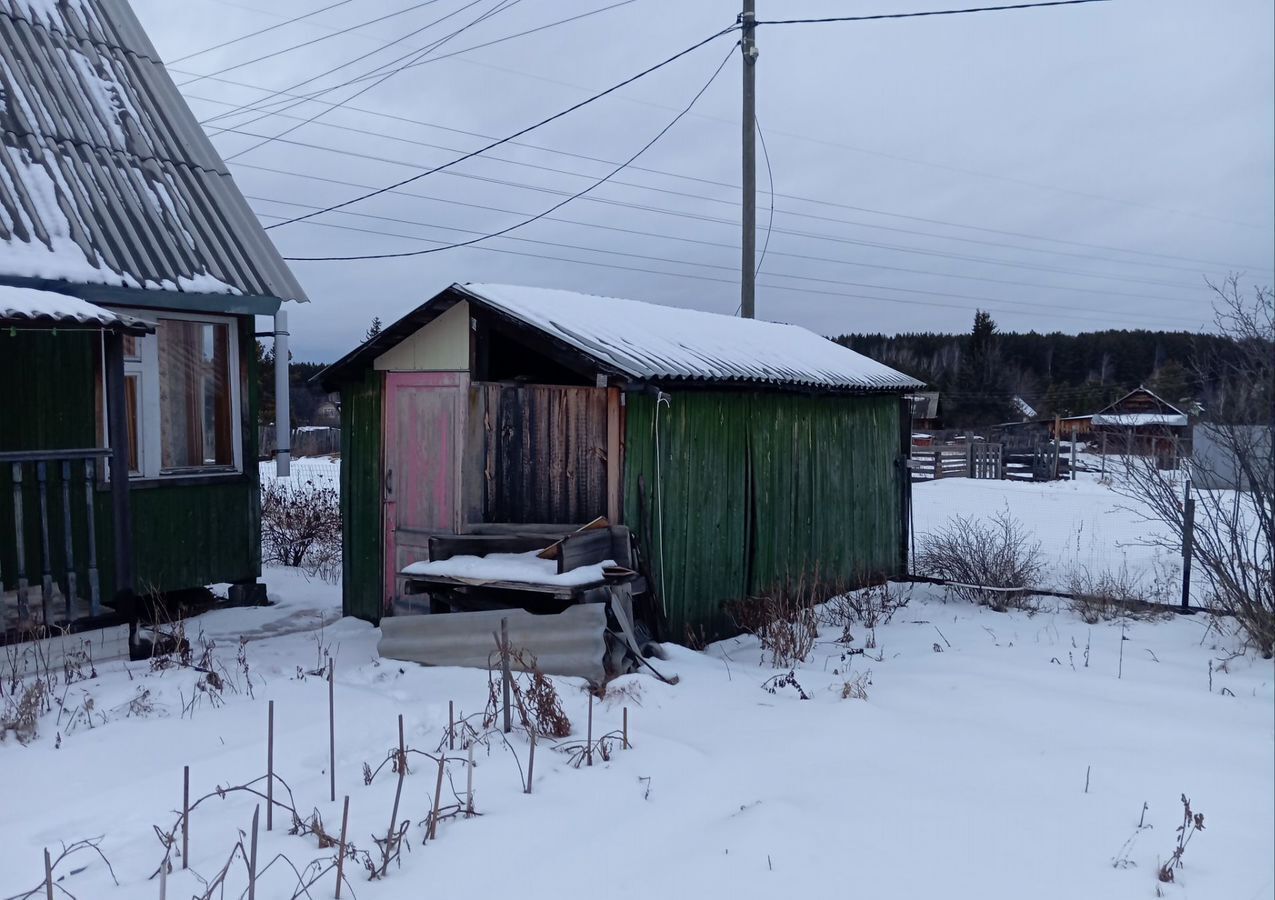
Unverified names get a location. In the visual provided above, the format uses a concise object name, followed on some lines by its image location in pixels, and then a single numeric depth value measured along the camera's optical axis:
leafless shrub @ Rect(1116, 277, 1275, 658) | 7.44
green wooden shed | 7.53
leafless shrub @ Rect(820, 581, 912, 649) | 8.85
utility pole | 13.67
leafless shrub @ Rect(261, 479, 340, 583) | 11.96
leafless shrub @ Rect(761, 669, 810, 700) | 6.47
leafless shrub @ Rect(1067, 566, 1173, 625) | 8.99
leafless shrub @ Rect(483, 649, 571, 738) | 5.26
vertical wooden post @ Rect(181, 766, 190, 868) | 3.57
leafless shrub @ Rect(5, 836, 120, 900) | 3.43
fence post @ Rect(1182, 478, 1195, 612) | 8.45
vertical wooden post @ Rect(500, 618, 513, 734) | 5.19
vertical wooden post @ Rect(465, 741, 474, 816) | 4.26
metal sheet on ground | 6.32
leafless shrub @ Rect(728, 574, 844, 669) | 7.31
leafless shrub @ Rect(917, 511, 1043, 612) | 9.77
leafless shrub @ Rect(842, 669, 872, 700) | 6.30
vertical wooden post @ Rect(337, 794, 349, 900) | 3.45
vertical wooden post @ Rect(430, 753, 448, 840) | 3.95
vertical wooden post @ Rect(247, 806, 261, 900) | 3.10
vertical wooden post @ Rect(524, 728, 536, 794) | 4.49
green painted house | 6.75
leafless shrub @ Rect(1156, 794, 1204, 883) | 3.93
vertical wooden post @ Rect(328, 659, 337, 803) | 4.30
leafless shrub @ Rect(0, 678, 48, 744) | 5.00
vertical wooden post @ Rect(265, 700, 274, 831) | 3.93
